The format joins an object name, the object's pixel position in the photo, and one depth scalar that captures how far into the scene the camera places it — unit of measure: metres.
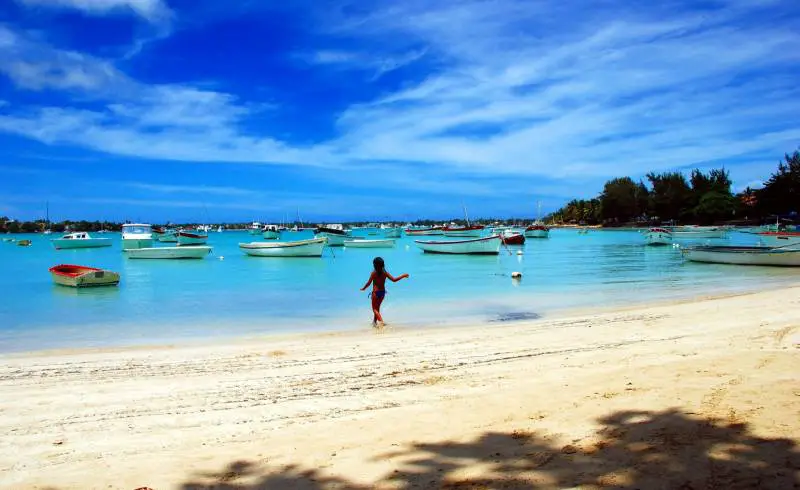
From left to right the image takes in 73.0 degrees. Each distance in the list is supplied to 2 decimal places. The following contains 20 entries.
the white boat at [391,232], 99.38
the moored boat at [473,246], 48.00
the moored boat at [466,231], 66.03
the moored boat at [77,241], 73.81
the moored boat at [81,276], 24.52
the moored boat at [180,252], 49.12
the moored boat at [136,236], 61.34
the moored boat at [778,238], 40.81
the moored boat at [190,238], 71.50
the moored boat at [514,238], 65.62
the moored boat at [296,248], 48.25
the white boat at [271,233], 86.50
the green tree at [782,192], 86.25
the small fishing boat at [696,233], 69.38
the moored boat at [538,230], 93.06
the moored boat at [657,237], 59.84
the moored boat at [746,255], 30.42
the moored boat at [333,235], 71.06
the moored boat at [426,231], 89.35
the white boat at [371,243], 70.88
